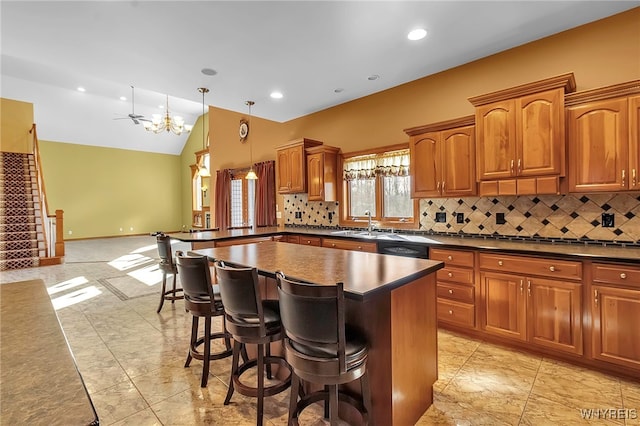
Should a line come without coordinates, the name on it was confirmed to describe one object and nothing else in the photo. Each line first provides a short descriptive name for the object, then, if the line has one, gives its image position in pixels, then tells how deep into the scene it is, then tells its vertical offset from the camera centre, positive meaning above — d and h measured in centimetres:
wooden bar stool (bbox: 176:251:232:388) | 220 -61
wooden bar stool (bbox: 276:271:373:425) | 143 -62
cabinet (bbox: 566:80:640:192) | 250 +58
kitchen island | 172 -65
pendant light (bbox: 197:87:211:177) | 432 +175
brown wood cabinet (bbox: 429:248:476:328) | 311 -82
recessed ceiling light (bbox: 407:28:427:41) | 300 +176
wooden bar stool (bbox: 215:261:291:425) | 178 -67
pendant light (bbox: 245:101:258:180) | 492 +130
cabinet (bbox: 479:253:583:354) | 254 -83
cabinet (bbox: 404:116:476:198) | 344 +59
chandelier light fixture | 758 +229
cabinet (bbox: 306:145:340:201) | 509 +65
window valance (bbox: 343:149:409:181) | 445 +70
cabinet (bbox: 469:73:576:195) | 278 +68
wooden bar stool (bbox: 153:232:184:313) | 377 -56
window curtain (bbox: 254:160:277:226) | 659 +39
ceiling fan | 832 +361
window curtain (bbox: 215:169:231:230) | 791 +37
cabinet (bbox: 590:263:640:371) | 229 -83
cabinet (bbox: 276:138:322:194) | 536 +83
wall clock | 728 +199
